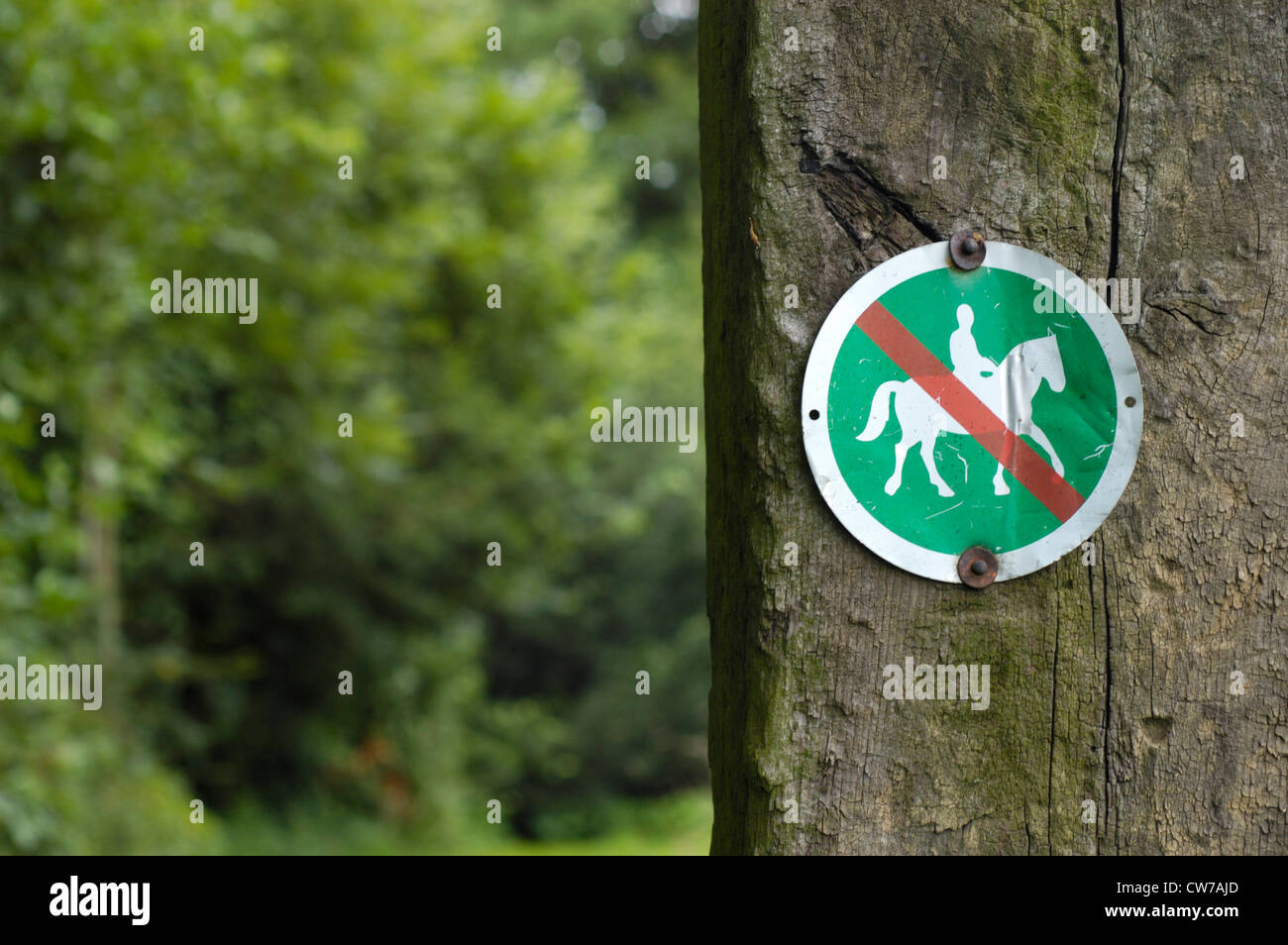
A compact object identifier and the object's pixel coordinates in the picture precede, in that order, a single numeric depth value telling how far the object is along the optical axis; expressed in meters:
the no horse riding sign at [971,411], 0.90
